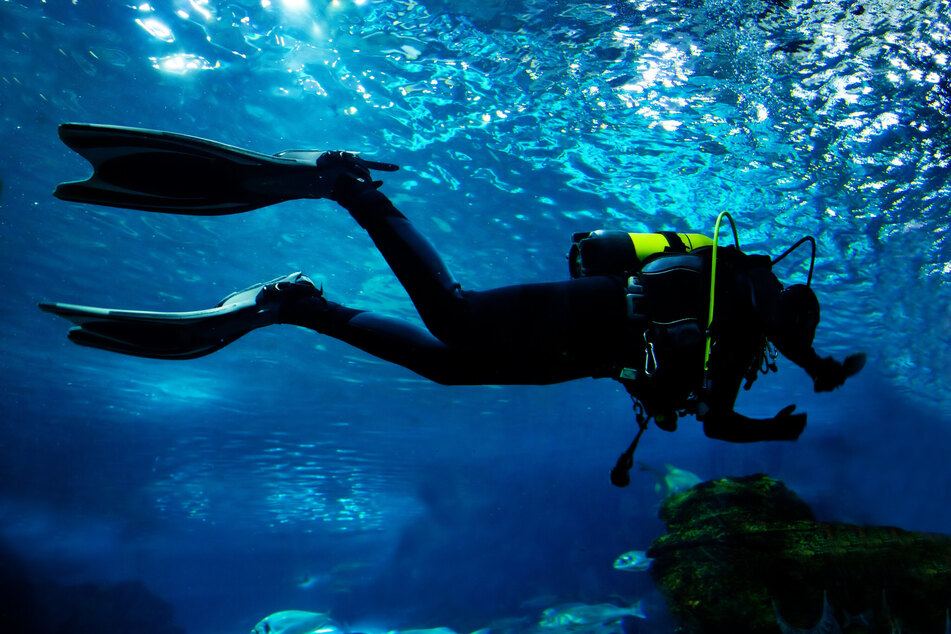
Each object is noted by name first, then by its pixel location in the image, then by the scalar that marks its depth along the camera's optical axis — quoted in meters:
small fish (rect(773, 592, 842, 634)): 5.95
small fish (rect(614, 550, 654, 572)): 13.27
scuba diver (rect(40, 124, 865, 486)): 3.34
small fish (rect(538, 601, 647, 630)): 16.86
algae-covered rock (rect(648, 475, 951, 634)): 6.01
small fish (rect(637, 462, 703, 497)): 13.96
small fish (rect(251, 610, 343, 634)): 18.47
